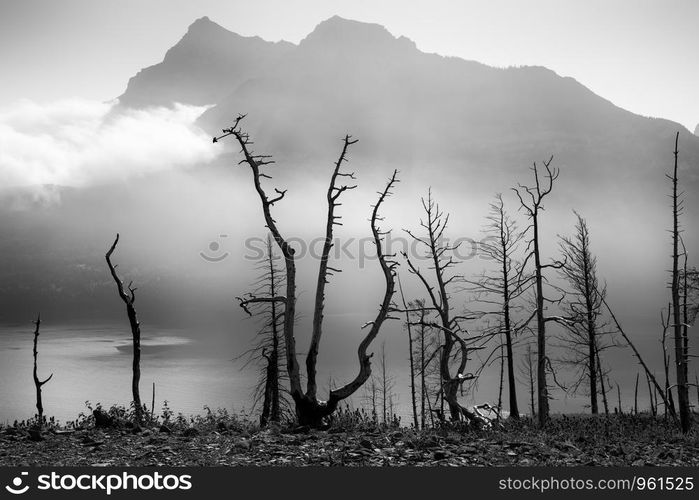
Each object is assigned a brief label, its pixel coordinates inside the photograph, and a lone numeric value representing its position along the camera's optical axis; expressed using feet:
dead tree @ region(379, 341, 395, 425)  219.30
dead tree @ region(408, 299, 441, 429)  193.63
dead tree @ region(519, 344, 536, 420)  262.98
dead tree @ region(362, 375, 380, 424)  220.06
